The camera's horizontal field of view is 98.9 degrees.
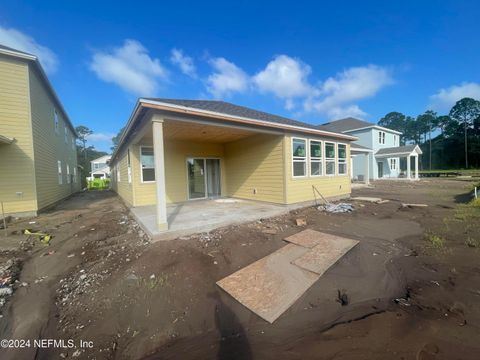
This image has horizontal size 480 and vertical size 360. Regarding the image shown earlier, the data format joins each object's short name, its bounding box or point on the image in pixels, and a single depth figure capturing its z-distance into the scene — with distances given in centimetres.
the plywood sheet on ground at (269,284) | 269
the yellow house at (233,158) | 700
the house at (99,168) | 3991
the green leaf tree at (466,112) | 4169
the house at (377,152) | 2366
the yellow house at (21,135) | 750
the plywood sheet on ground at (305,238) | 461
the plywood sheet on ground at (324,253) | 363
